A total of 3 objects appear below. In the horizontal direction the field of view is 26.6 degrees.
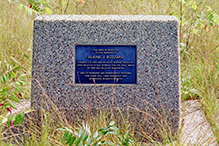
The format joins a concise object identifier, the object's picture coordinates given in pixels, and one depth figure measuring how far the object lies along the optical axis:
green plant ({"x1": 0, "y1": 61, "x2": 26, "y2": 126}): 2.55
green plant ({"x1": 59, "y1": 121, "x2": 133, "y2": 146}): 2.39
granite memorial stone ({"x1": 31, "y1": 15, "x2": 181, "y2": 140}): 2.97
